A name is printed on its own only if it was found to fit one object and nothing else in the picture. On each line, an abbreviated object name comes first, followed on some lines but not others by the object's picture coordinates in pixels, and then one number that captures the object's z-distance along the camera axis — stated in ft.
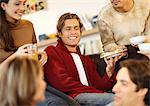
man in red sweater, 8.39
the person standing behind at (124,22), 9.53
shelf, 12.94
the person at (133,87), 6.34
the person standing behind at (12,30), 8.02
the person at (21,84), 4.50
